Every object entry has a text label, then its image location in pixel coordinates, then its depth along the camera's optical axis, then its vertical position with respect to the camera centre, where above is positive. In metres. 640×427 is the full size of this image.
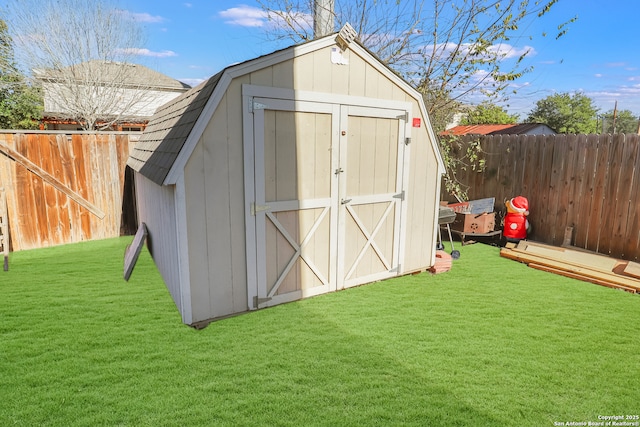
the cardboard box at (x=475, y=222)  6.80 -1.38
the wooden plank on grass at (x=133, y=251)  4.98 -1.52
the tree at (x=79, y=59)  13.59 +3.15
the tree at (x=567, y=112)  30.53 +2.89
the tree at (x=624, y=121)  29.48 +2.44
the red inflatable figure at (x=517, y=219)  6.57 -1.27
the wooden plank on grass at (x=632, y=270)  4.98 -1.64
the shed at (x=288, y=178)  3.54 -0.36
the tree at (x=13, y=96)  14.64 +2.00
